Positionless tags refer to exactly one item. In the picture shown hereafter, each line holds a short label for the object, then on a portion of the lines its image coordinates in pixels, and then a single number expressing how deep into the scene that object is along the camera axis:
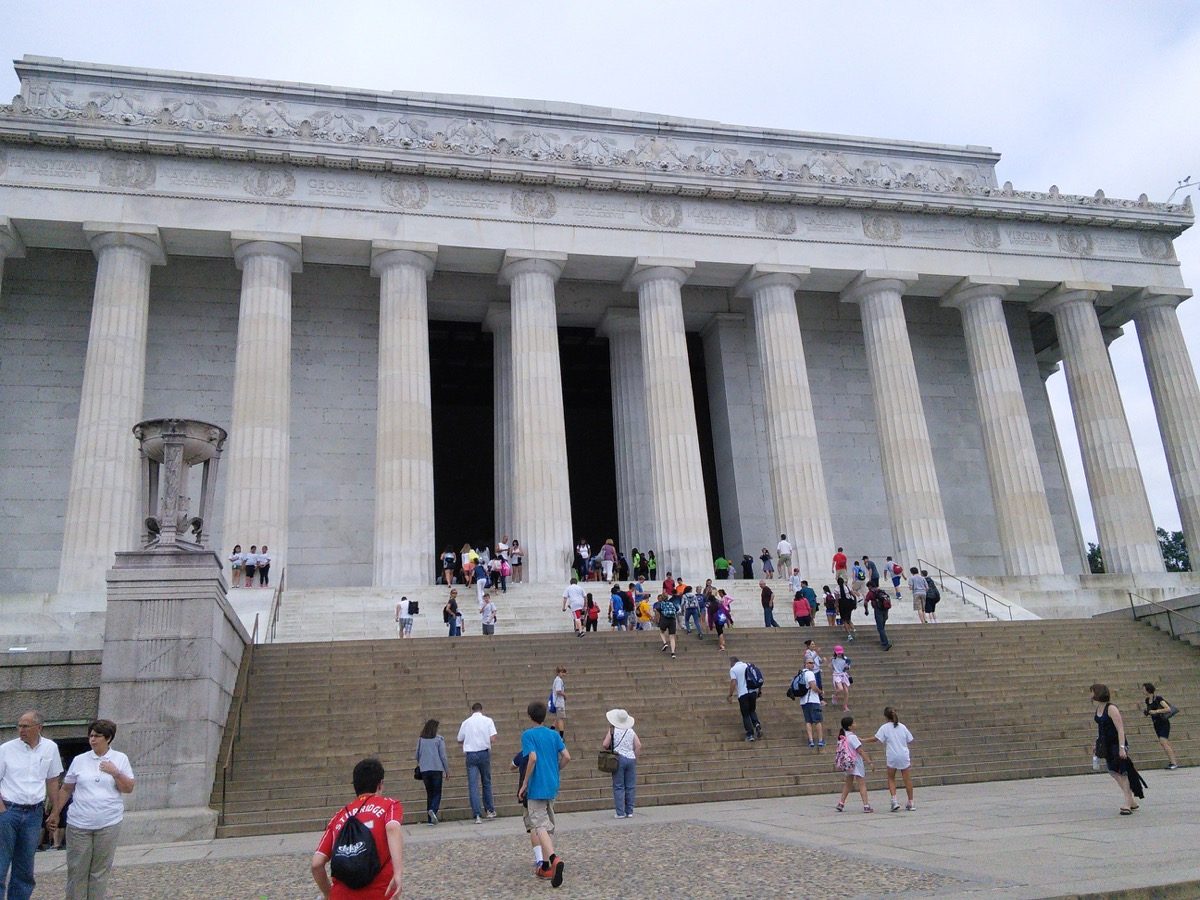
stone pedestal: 13.59
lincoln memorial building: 29.89
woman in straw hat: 12.91
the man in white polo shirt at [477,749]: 13.55
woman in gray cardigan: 13.37
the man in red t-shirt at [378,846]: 5.59
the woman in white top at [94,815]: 7.95
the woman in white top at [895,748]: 13.18
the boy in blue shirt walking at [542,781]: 8.91
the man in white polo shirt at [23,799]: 8.09
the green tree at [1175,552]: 92.88
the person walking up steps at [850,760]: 13.04
